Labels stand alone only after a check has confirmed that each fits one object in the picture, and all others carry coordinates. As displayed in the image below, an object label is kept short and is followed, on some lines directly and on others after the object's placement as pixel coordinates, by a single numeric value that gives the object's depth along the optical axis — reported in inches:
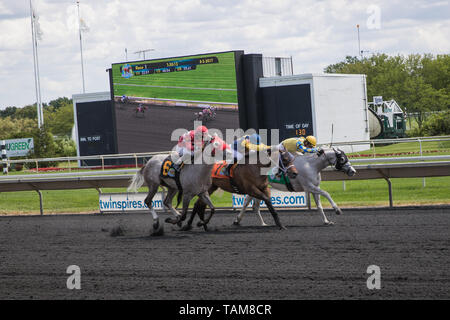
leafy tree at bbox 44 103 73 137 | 3154.5
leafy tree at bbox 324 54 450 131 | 2315.5
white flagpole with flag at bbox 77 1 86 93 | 2090.1
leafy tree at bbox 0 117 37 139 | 2581.4
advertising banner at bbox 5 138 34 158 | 1633.9
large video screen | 1309.1
